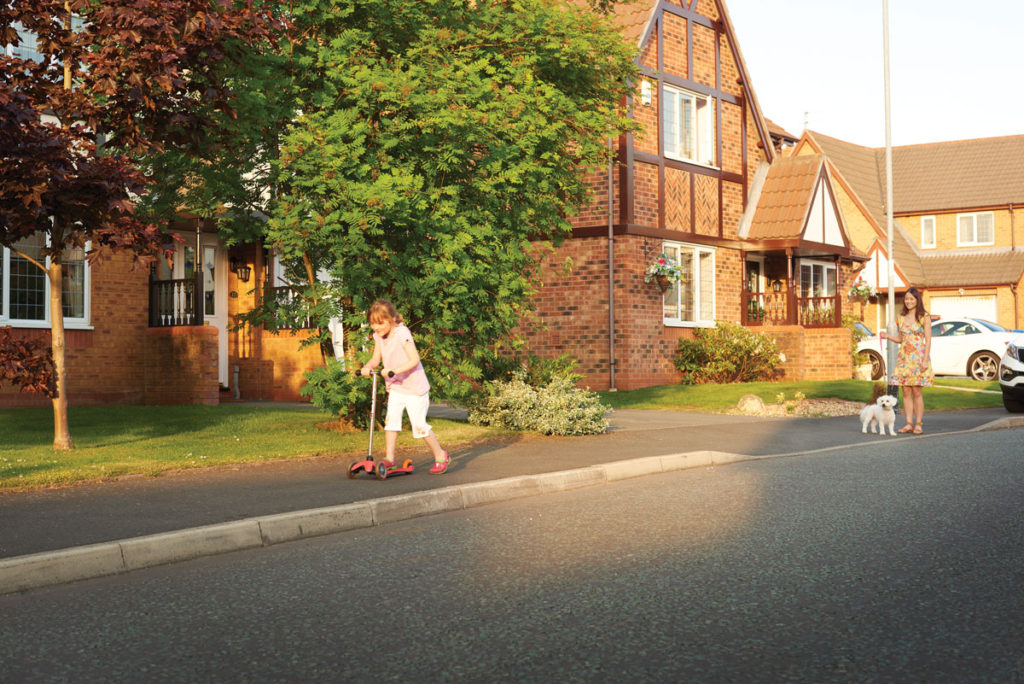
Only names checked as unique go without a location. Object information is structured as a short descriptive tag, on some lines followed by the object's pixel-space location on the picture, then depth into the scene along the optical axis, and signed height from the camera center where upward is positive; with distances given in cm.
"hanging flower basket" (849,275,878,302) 3111 +156
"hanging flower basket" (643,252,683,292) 2440 +168
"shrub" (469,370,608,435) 1428 -81
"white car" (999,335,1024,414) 1834 -58
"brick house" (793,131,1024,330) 4569 +561
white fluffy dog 1492 -97
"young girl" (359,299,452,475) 1001 -23
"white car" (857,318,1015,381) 2859 -12
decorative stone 1909 -105
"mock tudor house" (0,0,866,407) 1898 +157
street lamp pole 2106 +243
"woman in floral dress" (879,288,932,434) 1519 -11
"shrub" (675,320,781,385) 2522 -22
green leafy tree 1211 +213
